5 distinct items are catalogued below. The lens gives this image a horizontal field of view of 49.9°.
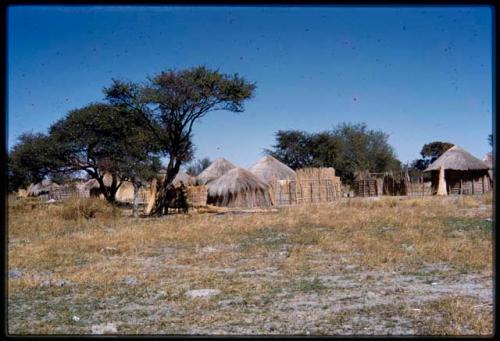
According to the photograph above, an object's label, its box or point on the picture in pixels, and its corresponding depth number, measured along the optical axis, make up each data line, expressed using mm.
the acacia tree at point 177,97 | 21219
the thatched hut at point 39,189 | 53100
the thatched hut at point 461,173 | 31219
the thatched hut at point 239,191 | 27438
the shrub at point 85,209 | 17562
